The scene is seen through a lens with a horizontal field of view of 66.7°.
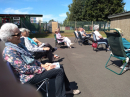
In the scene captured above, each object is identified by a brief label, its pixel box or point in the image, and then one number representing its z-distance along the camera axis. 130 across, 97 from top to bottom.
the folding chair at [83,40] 7.41
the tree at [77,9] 30.62
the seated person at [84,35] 7.31
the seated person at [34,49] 2.88
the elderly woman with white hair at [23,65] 1.61
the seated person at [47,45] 3.55
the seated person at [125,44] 3.11
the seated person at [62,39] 6.48
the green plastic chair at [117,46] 2.93
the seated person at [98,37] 5.59
